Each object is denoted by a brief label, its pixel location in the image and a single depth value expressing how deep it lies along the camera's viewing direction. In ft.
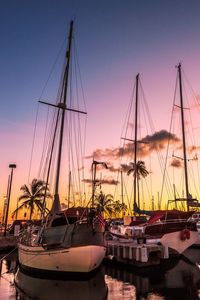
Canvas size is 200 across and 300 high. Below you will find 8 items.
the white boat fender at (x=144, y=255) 62.90
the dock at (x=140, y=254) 63.52
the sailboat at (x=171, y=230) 70.59
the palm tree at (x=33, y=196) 189.67
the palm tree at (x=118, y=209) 375.12
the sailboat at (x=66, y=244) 50.03
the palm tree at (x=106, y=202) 309.92
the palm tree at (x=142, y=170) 204.03
